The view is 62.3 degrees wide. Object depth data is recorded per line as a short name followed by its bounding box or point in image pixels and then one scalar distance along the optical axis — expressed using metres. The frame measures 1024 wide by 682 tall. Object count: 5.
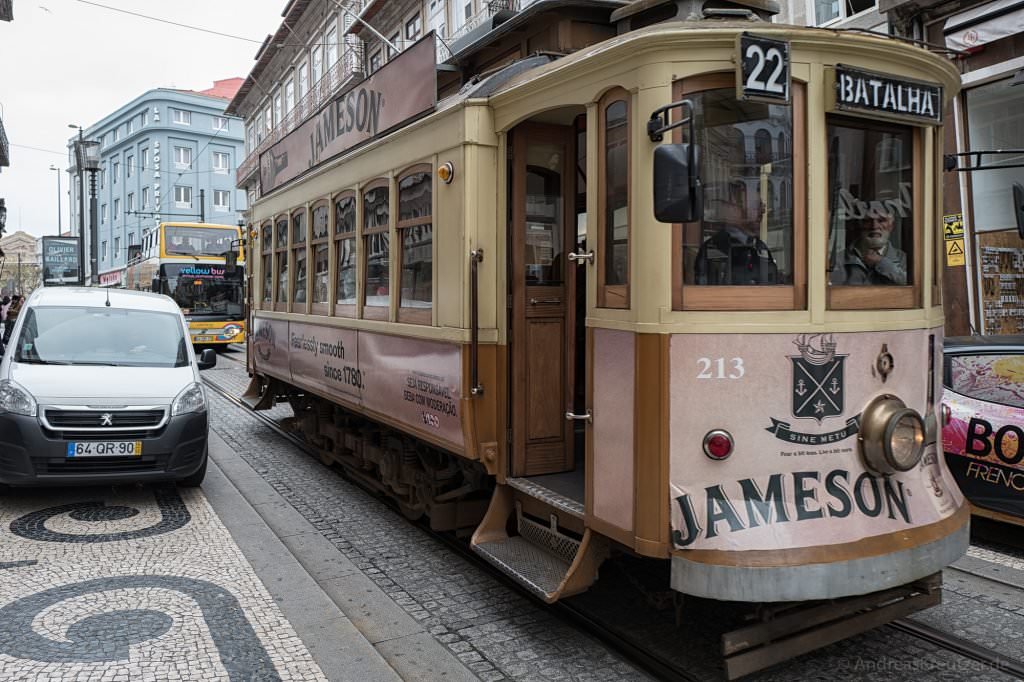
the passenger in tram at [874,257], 4.14
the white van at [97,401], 6.87
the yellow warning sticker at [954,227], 12.83
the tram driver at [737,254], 3.97
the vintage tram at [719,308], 3.87
